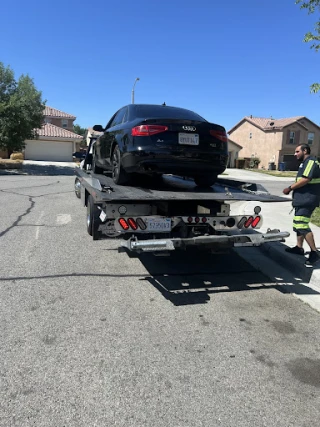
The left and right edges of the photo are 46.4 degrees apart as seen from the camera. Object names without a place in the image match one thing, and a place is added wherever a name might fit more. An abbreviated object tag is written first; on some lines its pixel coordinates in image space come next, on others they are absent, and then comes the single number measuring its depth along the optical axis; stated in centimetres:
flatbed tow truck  457
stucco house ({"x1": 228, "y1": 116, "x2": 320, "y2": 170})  4844
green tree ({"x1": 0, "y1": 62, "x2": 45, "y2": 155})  2388
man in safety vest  537
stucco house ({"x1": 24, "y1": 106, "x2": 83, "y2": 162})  4425
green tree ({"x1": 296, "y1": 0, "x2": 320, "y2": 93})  902
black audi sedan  513
